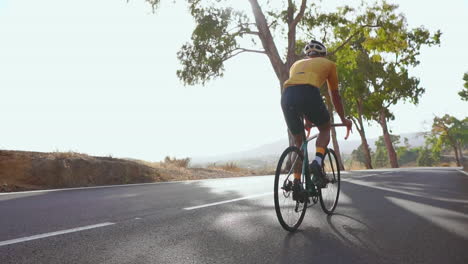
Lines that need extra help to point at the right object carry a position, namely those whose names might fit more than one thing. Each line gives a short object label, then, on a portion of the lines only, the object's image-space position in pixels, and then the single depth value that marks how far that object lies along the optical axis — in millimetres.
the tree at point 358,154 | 90812
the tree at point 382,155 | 87381
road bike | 3896
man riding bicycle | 4227
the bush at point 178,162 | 18166
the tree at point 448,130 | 57406
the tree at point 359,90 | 32250
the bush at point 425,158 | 76625
